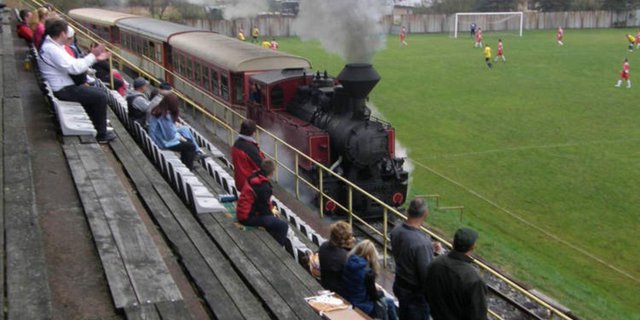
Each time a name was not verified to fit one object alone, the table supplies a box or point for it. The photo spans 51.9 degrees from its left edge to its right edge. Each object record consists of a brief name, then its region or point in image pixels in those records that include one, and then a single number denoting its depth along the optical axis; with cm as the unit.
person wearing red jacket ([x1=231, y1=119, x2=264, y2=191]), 800
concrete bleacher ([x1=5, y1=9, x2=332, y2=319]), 466
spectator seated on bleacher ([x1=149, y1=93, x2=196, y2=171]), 890
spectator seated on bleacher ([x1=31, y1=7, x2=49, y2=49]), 1013
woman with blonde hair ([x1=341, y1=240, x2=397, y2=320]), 578
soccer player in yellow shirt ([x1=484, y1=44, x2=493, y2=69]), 3956
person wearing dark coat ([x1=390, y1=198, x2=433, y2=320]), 584
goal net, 6869
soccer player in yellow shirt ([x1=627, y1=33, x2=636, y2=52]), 4716
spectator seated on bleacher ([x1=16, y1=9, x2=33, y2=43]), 1335
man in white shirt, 790
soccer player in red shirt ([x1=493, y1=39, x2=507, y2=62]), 4194
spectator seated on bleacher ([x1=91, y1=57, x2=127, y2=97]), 1474
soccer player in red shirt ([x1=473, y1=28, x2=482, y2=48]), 5100
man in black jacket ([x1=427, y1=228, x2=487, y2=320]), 499
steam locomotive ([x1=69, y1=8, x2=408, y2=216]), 1310
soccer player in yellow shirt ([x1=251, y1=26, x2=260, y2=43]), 5589
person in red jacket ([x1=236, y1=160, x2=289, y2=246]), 720
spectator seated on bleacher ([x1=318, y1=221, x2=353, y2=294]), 599
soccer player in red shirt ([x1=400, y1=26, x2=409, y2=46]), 5625
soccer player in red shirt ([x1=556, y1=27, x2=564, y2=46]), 5256
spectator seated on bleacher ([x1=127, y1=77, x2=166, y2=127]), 1064
